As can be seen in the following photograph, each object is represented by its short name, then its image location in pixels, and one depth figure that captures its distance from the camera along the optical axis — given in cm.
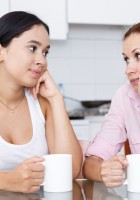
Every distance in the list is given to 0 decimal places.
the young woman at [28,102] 131
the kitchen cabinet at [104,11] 281
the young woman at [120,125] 115
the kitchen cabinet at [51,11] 273
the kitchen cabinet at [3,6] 270
